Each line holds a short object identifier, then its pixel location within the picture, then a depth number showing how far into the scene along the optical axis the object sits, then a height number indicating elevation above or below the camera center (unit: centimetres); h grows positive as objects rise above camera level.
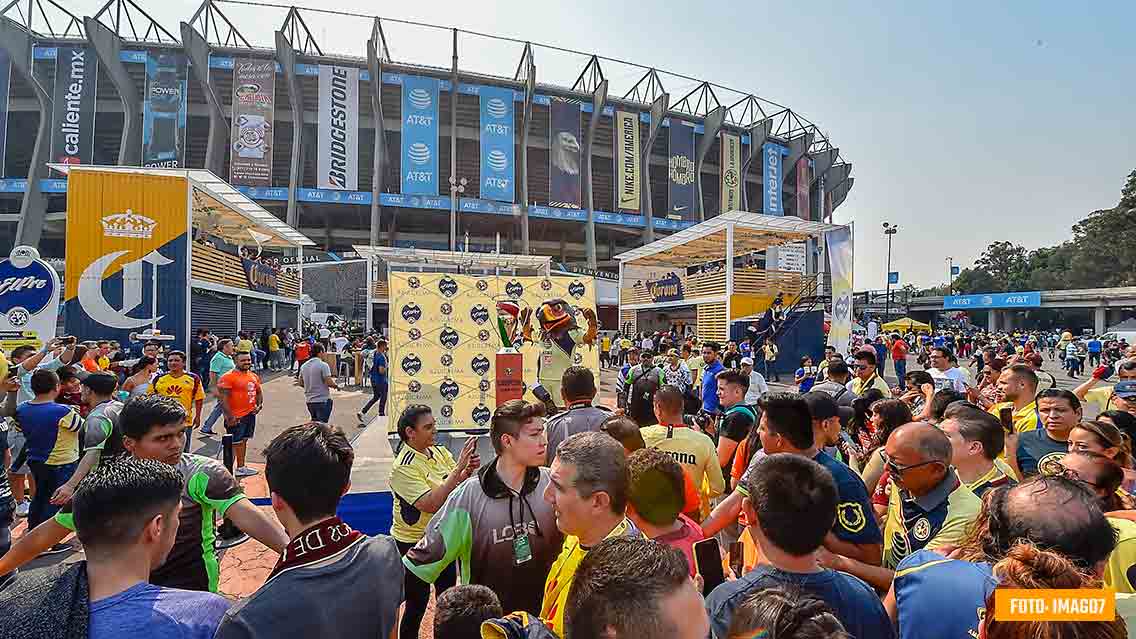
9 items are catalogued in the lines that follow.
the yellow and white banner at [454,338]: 938 -31
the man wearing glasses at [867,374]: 649 -62
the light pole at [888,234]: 5628 +908
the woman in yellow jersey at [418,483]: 314 -102
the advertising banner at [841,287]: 1875 +115
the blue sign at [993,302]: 4728 +187
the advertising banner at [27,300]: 997 +34
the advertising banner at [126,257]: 1491 +171
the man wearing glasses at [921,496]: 240 -78
